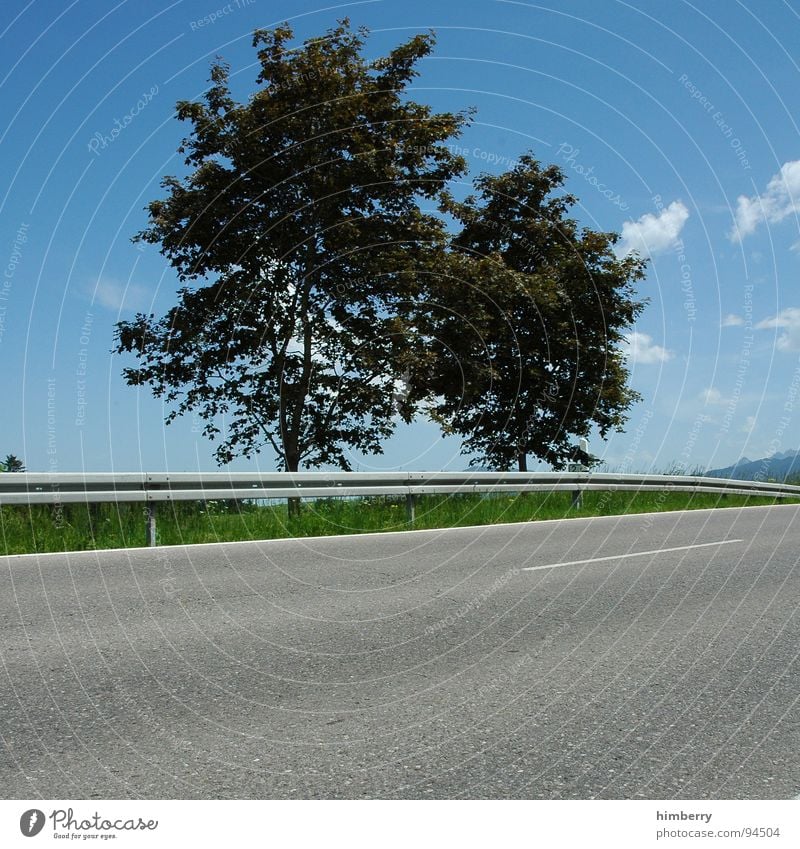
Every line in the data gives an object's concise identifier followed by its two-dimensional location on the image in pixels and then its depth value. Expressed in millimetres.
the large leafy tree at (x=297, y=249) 19609
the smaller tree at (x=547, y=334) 29141
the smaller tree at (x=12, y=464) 12461
